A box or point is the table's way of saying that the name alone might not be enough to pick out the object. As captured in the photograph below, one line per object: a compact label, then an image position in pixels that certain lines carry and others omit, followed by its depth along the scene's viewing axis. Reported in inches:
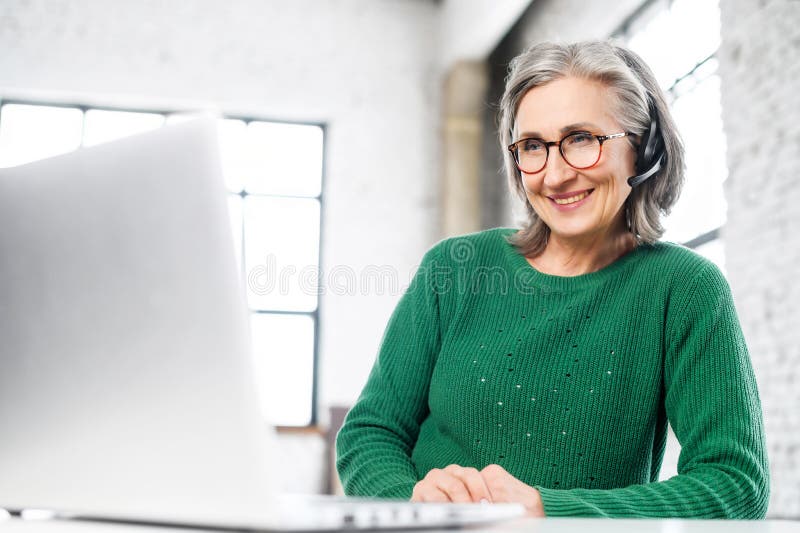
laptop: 20.0
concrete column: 265.7
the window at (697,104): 164.2
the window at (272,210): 256.1
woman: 46.9
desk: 23.2
